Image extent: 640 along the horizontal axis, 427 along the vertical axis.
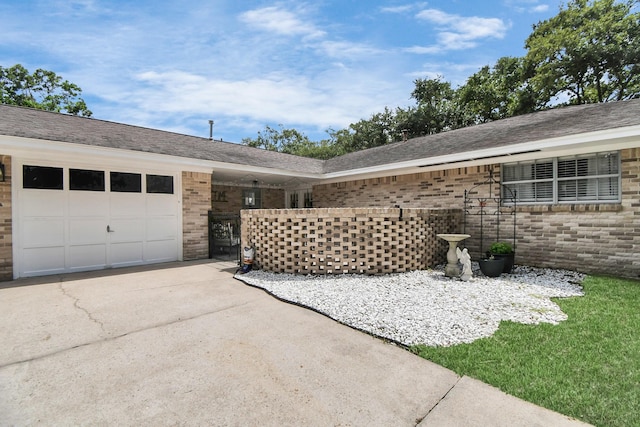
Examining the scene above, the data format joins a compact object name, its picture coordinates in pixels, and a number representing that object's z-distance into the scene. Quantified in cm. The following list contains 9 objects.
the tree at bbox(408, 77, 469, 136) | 2372
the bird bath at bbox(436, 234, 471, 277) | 618
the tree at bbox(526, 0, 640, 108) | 1650
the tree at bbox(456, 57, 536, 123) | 2050
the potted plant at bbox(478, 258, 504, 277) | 630
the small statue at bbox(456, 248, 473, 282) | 602
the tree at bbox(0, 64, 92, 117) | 2342
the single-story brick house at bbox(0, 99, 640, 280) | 621
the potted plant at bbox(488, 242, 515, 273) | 660
